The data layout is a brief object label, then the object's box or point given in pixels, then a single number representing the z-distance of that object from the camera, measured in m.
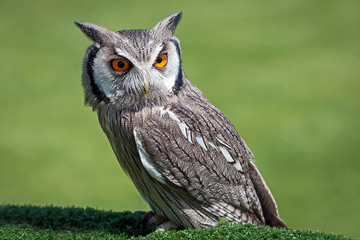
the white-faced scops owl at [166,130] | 3.54
